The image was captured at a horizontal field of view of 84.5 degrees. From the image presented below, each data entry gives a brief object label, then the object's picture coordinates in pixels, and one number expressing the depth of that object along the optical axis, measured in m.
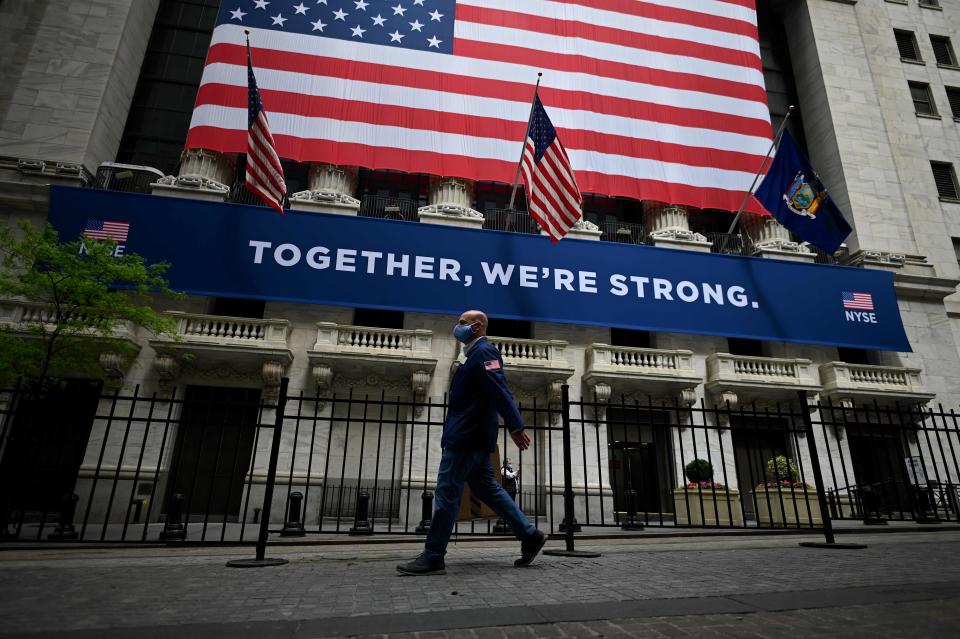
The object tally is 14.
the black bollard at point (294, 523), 8.66
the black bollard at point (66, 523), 7.71
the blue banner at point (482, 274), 17.08
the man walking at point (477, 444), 4.56
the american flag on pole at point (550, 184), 14.38
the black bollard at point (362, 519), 9.09
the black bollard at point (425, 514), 8.83
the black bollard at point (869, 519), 11.08
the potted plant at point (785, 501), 12.52
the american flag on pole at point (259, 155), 13.59
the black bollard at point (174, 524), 7.66
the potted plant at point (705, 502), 12.82
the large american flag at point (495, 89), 18.95
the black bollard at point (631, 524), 8.52
